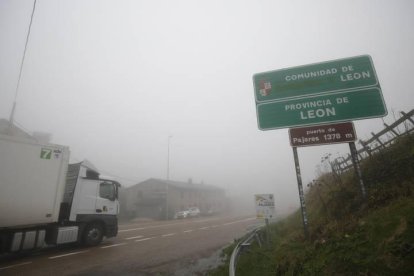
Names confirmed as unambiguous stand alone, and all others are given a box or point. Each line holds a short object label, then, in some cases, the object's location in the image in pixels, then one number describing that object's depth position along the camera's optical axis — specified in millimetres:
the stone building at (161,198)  44531
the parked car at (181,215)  40919
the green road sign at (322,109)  6648
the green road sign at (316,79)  7051
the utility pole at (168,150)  38688
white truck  8305
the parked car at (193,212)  43100
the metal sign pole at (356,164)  6227
